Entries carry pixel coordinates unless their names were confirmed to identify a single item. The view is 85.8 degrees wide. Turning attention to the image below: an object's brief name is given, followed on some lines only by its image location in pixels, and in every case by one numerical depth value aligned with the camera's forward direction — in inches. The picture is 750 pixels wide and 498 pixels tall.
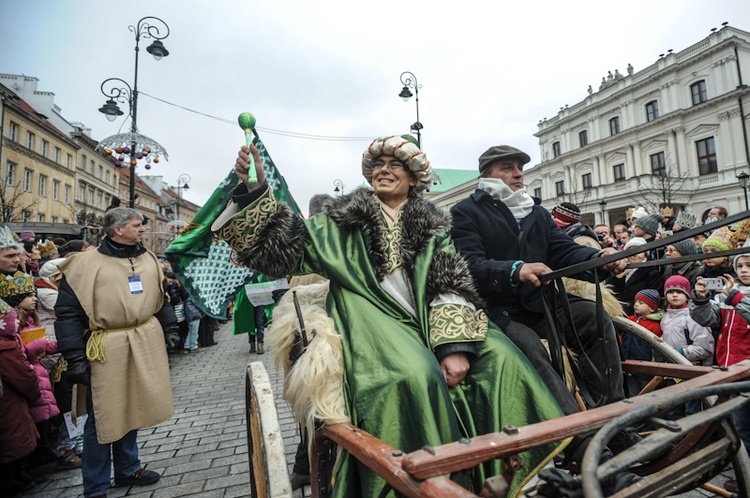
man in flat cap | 71.7
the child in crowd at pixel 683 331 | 133.3
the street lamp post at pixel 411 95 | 466.6
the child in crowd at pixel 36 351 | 124.7
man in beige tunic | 109.5
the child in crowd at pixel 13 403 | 108.8
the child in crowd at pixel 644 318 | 139.6
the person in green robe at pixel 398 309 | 58.6
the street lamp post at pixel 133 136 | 281.3
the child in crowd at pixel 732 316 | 119.0
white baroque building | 1033.5
